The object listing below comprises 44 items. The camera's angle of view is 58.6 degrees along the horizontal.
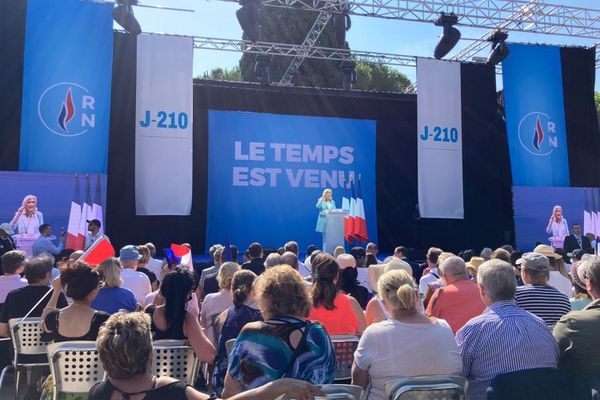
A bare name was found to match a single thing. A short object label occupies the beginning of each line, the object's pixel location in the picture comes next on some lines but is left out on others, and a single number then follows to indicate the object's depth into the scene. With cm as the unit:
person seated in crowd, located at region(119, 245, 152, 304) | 382
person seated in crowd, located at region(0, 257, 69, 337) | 299
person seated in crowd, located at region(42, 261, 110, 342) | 245
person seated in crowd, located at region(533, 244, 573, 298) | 382
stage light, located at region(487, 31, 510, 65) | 988
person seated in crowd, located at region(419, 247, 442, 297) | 415
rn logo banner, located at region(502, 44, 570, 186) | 1016
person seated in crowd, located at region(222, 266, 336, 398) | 163
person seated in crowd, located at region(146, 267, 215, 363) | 238
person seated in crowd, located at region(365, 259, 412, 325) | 281
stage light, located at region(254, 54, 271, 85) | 1013
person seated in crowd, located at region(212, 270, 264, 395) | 259
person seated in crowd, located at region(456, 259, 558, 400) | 198
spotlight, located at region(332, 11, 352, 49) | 905
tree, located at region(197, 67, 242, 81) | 2150
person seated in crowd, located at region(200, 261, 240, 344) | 326
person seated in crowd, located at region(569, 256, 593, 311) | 251
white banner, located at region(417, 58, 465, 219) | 995
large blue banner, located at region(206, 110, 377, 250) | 1046
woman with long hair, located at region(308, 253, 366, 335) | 273
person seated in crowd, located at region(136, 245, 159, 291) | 445
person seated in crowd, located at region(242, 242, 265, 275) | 465
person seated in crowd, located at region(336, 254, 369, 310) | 352
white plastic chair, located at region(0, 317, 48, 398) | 276
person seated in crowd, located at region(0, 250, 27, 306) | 357
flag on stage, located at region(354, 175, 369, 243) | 973
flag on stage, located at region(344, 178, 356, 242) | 974
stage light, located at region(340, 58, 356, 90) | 1088
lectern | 905
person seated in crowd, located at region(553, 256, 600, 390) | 202
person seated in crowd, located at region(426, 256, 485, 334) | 277
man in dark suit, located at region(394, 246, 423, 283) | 582
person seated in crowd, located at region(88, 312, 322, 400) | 148
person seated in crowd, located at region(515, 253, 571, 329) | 262
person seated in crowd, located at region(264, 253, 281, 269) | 380
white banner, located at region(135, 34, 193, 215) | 862
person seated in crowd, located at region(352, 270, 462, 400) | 197
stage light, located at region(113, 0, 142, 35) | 826
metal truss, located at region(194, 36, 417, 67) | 965
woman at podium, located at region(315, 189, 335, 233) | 920
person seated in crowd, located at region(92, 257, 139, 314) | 293
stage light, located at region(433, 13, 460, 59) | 917
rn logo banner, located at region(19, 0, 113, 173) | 794
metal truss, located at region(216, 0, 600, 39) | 887
